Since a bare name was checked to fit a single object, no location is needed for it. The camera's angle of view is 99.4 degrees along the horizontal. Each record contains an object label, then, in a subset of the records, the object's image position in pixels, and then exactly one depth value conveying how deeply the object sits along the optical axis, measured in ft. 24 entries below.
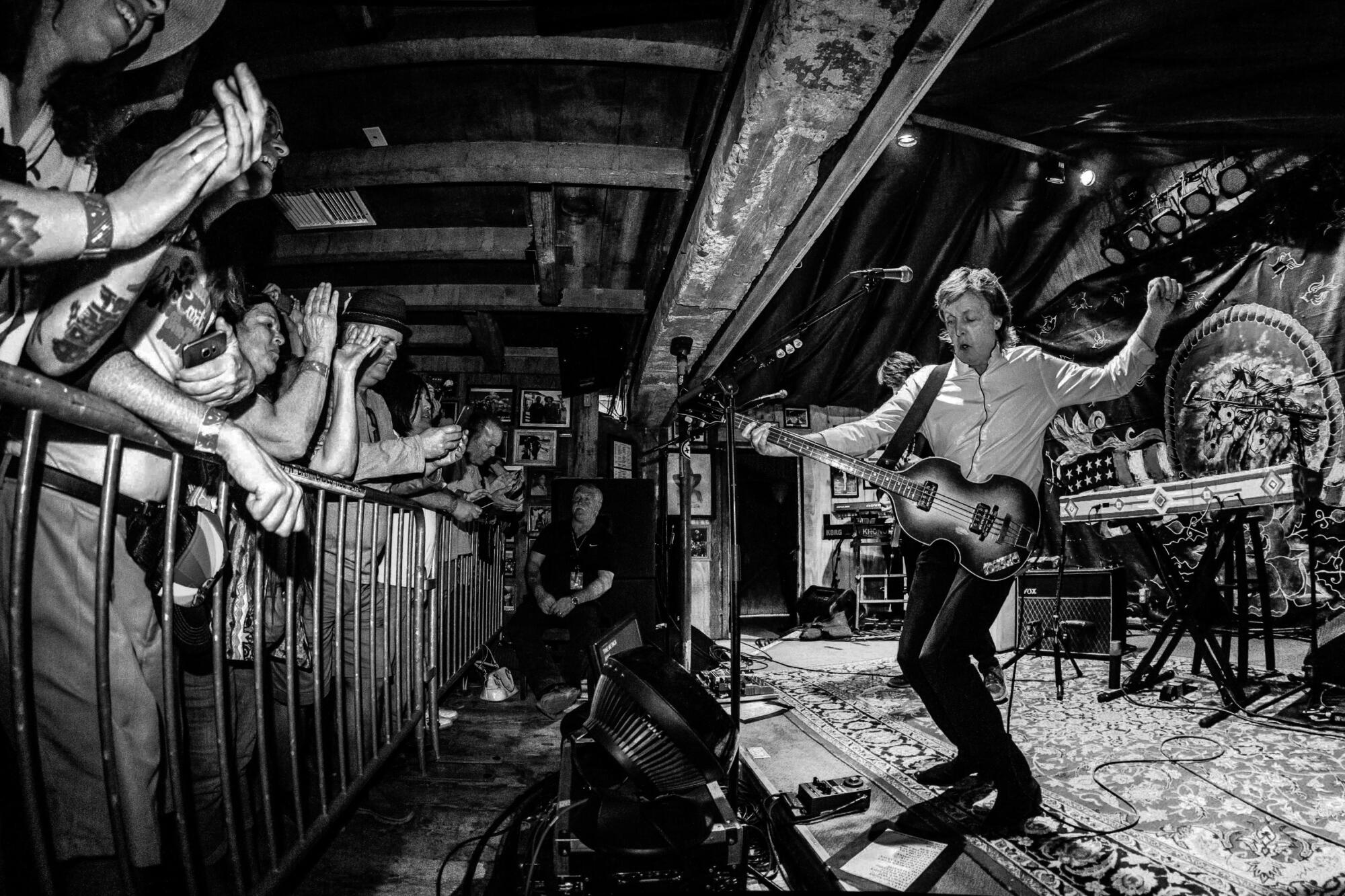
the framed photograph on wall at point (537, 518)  22.54
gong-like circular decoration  11.91
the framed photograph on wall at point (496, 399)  23.17
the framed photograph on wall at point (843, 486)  24.95
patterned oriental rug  5.27
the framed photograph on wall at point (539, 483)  22.65
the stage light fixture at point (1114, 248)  15.40
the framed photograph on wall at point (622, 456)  23.47
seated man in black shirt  12.64
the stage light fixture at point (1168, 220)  14.12
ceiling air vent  11.84
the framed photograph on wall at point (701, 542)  24.18
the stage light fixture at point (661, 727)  4.77
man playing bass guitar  6.15
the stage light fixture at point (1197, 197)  13.56
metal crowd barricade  2.91
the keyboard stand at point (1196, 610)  9.98
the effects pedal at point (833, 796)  6.33
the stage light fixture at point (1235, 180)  12.85
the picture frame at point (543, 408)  23.13
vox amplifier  11.96
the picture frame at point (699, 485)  24.53
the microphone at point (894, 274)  7.22
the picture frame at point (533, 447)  22.89
